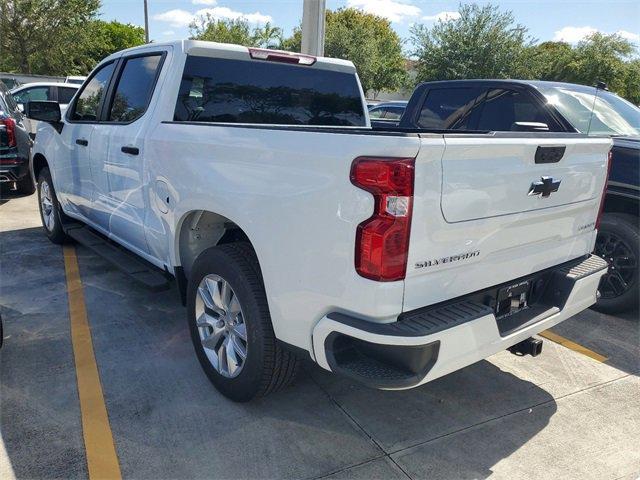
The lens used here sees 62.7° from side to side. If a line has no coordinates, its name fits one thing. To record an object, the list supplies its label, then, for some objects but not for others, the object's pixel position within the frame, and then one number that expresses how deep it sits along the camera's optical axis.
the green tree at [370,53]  39.56
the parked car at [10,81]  23.62
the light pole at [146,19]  30.02
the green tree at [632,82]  33.97
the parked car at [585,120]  4.42
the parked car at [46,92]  13.34
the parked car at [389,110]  13.88
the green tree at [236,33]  40.84
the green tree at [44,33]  31.52
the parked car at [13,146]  7.81
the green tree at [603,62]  33.91
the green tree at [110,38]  36.34
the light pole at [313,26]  8.73
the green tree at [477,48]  28.55
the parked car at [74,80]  17.66
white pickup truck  2.13
